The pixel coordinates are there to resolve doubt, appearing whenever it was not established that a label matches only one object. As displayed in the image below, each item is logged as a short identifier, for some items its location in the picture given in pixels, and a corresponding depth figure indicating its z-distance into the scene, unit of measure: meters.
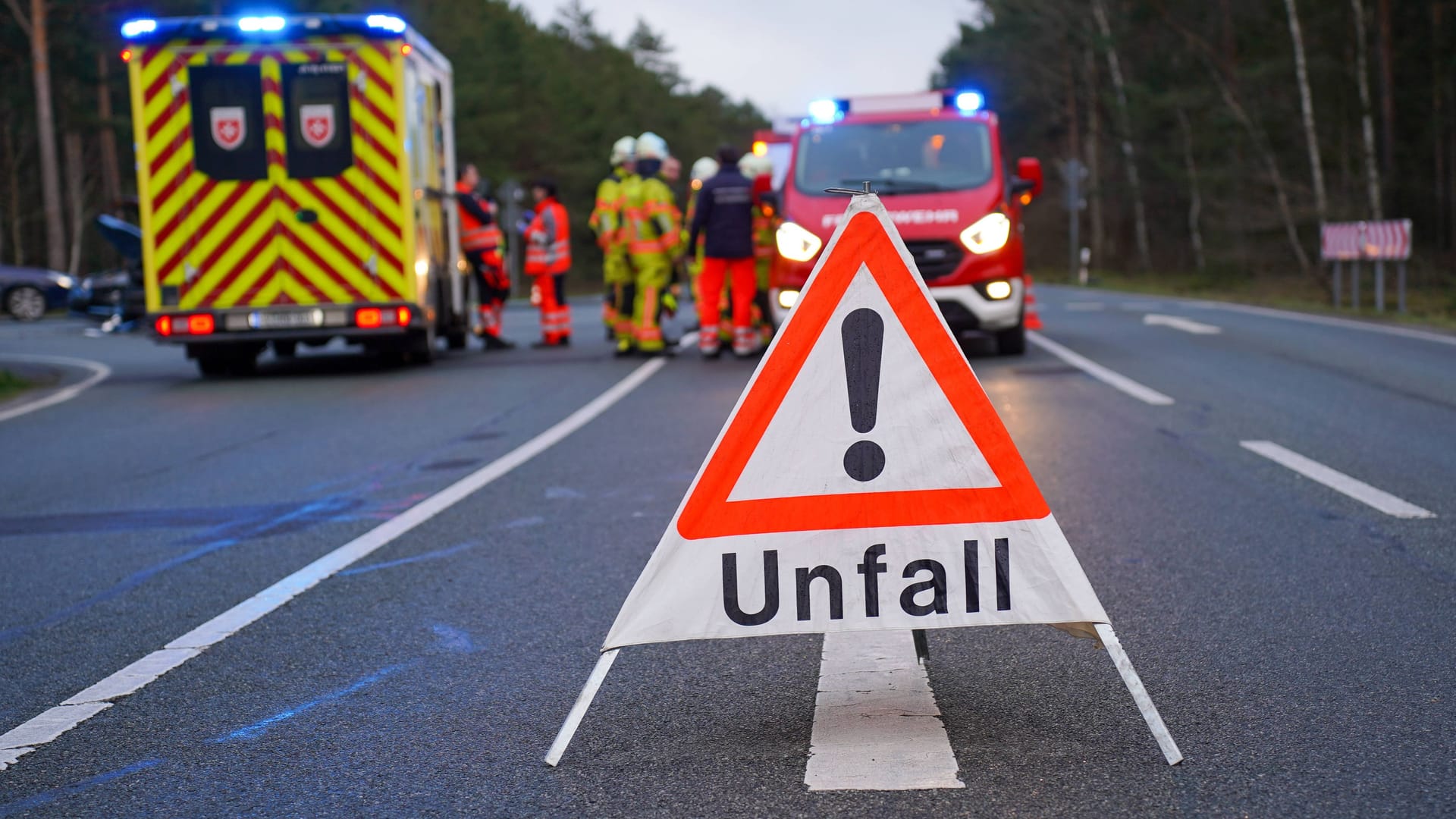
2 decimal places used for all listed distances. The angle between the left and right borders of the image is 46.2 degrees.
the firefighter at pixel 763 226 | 16.50
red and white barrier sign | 23.42
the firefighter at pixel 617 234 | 17.50
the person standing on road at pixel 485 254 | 19.23
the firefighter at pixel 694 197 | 17.53
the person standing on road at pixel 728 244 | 16.28
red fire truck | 15.20
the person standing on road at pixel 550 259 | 19.88
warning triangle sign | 3.96
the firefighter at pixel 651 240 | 17.00
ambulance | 15.79
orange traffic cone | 20.08
